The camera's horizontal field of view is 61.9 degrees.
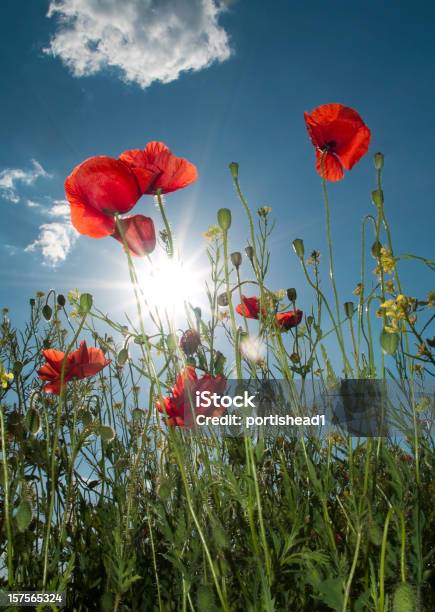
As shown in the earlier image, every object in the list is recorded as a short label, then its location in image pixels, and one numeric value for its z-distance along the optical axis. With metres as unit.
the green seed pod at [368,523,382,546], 0.23
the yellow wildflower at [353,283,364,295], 0.43
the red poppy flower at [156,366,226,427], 0.34
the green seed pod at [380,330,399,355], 0.26
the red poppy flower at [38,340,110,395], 0.39
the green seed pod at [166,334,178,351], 0.29
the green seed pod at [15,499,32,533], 0.25
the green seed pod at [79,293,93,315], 0.29
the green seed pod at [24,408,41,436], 0.32
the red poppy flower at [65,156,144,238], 0.29
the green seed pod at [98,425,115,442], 0.34
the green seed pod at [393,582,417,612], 0.19
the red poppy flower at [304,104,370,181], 0.37
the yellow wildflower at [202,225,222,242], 0.38
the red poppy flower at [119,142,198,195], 0.31
